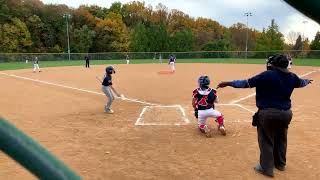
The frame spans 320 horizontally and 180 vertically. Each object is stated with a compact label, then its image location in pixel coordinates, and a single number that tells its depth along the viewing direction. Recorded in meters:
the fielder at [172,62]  34.00
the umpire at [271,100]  6.46
